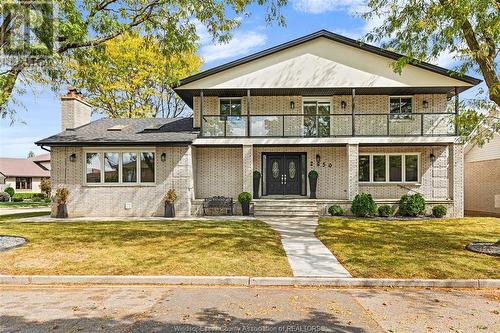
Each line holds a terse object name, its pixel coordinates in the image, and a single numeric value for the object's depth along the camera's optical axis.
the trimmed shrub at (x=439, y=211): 15.81
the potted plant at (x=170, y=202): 15.72
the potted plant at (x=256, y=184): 17.45
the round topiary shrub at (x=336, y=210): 16.05
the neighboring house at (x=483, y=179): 19.25
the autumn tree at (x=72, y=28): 9.50
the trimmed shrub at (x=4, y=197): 35.12
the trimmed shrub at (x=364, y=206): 15.54
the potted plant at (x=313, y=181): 17.52
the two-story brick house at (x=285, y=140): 16.05
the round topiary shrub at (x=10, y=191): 37.37
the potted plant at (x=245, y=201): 16.27
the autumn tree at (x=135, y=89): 27.69
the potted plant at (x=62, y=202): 15.62
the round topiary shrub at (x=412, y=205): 15.70
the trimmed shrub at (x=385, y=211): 15.88
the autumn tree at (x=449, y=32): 8.63
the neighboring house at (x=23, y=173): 44.69
